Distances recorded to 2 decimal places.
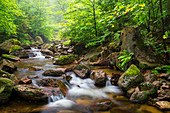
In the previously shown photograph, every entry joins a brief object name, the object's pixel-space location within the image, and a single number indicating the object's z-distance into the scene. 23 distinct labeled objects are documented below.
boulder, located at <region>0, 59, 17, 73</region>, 5.63
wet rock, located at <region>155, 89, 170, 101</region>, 2.99
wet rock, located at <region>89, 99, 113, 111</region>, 3.12
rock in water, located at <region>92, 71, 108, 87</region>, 4.67
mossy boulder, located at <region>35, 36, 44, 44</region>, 22.68
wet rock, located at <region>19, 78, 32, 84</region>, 4.07
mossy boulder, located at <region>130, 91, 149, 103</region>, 3.20
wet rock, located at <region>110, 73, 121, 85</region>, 4.72
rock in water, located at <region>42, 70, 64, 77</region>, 5.43
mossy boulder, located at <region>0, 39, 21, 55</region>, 10.12
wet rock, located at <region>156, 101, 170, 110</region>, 2.74
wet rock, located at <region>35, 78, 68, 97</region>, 3.80
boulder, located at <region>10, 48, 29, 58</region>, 10.70
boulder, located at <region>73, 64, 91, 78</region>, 5.49
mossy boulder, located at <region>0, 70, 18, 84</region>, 3.88
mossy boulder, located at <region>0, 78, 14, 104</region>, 2.95
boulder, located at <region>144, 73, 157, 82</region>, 3.88
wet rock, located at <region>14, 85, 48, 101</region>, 3.17
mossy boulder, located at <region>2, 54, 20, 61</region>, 8.70
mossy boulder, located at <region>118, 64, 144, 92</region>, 3.86
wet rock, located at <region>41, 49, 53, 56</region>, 13.13
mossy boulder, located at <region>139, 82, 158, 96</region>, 3.25
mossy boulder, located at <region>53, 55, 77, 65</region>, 8.33
